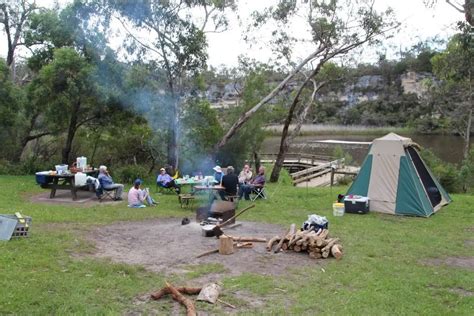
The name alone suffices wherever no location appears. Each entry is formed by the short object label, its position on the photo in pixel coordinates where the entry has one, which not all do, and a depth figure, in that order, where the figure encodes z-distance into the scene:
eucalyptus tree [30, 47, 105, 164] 14.22
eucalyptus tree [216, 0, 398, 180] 16.17
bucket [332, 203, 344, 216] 10.14
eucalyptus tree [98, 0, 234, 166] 14.27
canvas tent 10.33
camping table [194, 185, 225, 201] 10.69
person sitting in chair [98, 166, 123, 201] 11.09
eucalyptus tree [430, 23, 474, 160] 9.09
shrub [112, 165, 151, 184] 15.52
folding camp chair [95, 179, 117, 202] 11.16
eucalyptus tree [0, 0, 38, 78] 17.22
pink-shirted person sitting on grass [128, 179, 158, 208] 10.51
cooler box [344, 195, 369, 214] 10.45
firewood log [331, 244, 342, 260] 6.52
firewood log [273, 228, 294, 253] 6.80
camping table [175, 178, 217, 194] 11.59
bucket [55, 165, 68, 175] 11.18
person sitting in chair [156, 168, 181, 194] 12.38
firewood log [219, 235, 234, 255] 6.59
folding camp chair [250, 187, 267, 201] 12.21
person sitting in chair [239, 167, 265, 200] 11.98
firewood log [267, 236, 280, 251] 6.86
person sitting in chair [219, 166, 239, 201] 10.62
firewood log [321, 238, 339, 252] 6.59
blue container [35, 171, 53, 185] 11.35
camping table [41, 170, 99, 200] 11.06
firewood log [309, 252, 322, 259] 6.58
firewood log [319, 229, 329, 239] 6.86
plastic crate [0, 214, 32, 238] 6.79
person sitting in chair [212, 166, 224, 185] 12.06
